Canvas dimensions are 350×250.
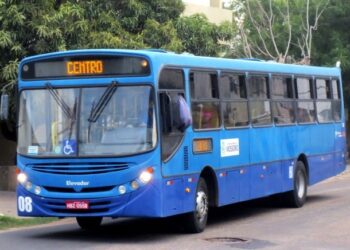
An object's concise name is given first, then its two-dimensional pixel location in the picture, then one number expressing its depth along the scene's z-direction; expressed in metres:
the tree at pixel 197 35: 21.58
